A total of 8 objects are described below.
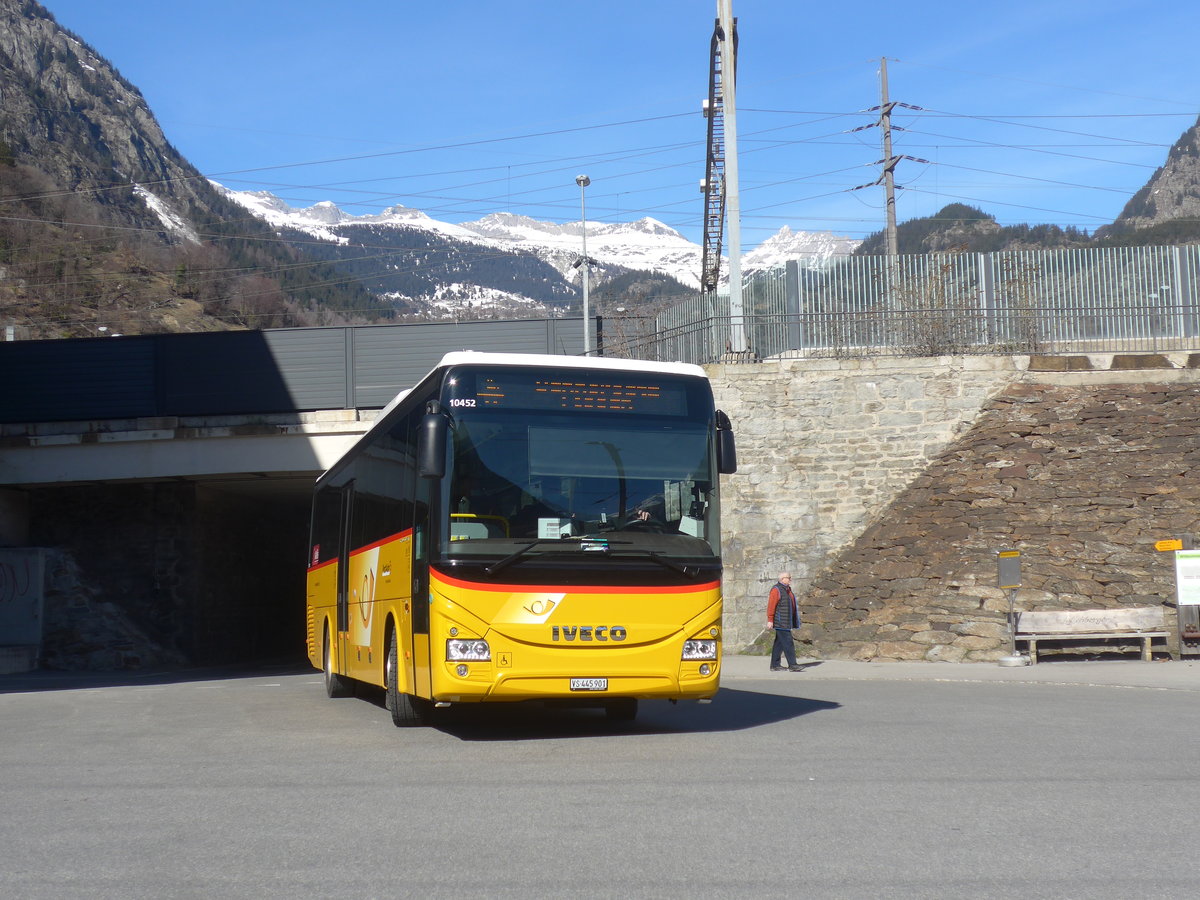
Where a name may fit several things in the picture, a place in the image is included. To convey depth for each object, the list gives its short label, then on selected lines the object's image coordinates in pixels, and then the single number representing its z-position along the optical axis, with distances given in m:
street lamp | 42.66
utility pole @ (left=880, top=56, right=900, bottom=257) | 40.56
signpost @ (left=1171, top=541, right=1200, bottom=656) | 18.84
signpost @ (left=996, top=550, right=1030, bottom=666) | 19.12
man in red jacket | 19.69
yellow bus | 10.20
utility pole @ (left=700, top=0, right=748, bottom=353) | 25.08
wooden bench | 19.05
